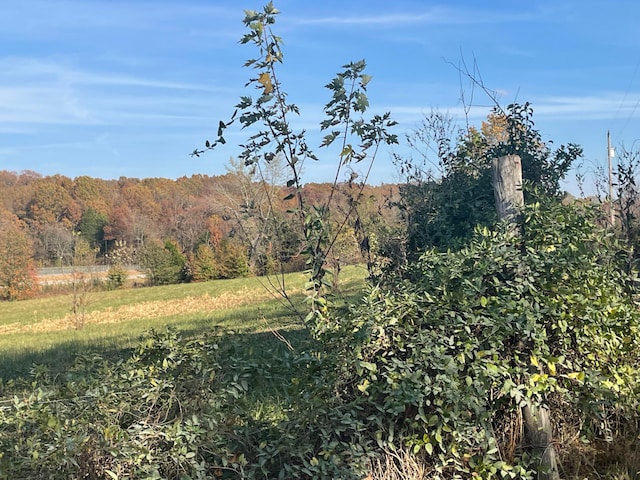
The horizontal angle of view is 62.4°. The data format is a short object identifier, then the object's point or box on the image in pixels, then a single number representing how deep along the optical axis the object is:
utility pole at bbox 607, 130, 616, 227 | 5.06
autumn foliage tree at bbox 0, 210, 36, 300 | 36.50
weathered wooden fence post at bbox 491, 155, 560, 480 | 3.23
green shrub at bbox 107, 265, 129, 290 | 38.75
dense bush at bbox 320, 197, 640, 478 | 3.15
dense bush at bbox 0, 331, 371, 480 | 2.78
